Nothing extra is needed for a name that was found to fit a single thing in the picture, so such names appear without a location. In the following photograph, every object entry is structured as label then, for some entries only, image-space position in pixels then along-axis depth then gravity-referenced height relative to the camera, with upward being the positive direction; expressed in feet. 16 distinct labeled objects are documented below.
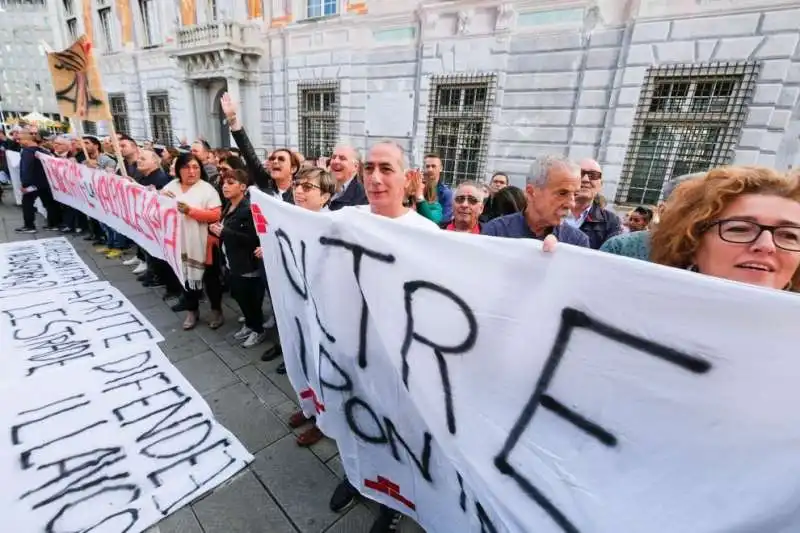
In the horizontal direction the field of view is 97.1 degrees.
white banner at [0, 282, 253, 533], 5.81 -5.83
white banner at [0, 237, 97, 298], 14.02 -6.01
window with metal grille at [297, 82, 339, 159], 34.01 +2.61
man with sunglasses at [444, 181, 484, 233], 8.49 -1.20
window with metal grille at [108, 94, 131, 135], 54.03 +3.22
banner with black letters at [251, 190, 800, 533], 2.37 -1.84
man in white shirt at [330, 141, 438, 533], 5.93 -0.68
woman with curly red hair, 3.32 -0.54
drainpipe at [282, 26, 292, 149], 34.83 +4.53
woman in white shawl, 10.84 -2.21
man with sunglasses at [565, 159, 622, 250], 9.29 -1.35
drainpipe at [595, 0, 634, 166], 20.52 +4.46
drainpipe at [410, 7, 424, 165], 27.22 +4.70
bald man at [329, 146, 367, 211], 10.23 -0.92
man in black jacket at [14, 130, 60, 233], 21.08 -3.27
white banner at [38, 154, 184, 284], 11.51 -2.88
